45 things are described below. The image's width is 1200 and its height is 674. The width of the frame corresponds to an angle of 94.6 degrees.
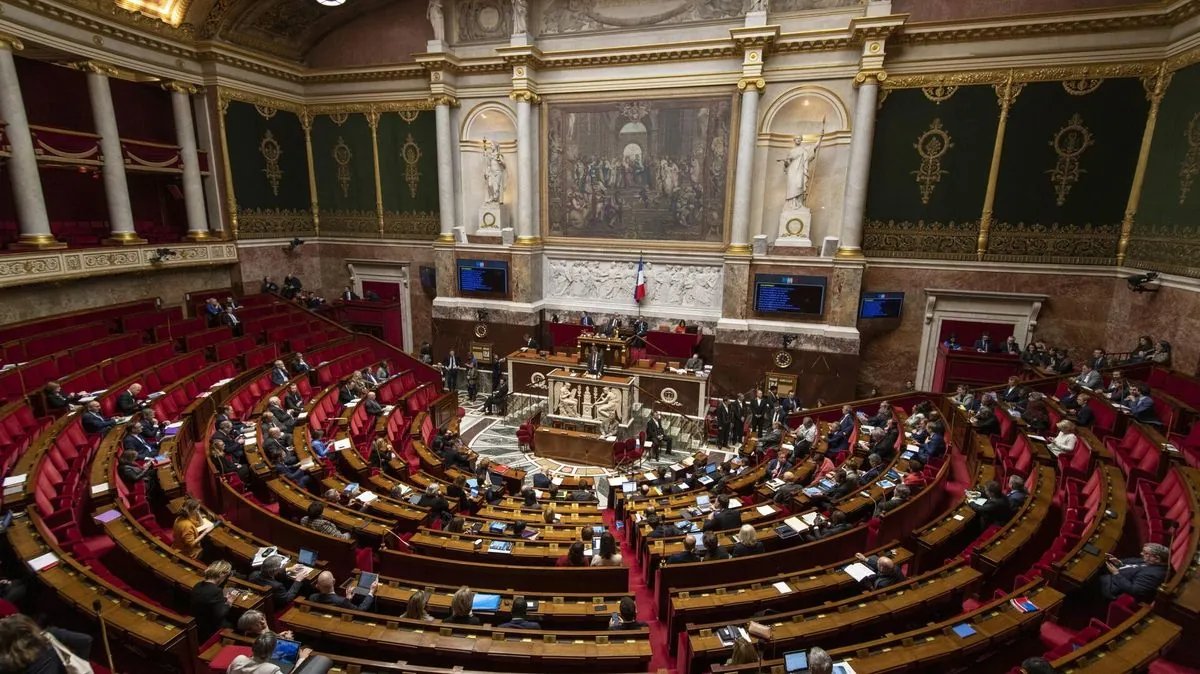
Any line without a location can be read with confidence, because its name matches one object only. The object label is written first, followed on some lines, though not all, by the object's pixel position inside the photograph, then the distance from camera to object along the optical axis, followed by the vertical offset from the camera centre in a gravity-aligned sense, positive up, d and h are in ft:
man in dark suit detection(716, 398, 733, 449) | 47.96 -16.34
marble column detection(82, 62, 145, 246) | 48.14 +5.43
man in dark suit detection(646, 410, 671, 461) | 45.21 -16.73
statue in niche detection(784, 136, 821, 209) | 54.34 +6.40
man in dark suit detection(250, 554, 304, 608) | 18.86 -12.07
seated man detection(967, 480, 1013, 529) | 23.68 -11.43
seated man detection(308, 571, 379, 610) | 18.54 -12.37
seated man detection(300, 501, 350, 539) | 23.06 -12.56
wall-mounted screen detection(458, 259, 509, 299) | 63.52 -5.73
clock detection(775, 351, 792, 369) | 55.31 -12.40
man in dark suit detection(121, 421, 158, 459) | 27.43 -10.91
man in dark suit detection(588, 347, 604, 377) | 50.54 -12.00
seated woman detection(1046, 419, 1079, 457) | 29.71 -10.68
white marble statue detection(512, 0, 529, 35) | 58.80 +22.41
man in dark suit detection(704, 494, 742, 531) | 25.62 -13.14
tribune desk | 52.26 -14.45
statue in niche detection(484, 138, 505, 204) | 63.05 +6.44
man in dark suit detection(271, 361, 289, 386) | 42.37 -11.38
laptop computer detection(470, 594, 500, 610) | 18.67 -12.55
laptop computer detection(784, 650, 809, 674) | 14.70 -11.21
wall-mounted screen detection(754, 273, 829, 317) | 54.24 -5.91
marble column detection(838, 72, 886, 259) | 50.98 +6.23
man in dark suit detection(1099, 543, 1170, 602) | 16.97 -10.37
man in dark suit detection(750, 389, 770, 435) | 48.16 -15.34
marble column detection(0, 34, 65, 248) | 41.50 +4.17
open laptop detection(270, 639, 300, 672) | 14.80 -11.42
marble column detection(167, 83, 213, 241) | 55.79 +6.29
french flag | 60.13 -5.93
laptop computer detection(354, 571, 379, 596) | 19.12 -12.30
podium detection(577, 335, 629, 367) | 53.62 -11.19
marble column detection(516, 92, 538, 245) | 60.64 +6.20
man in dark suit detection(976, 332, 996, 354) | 51.06 -9.69
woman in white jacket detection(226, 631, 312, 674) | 13.26 -10.50
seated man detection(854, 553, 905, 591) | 19.89 -12.05
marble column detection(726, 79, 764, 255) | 54.24 +6.66
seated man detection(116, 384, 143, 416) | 32.50 -10.63
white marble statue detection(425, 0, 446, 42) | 61.00 +22.78
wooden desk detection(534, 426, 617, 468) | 44.45 -17.42
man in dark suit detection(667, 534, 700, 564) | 22.27 -12.88
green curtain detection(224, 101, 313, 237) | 61.00 +6.14
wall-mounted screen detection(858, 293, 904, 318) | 53.47 -6.55
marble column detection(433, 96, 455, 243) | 63.31 +6.37
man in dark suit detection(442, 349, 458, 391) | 58.70 -15.04
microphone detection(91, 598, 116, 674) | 13.66 -9.93
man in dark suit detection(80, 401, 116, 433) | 29.84 -10.73
